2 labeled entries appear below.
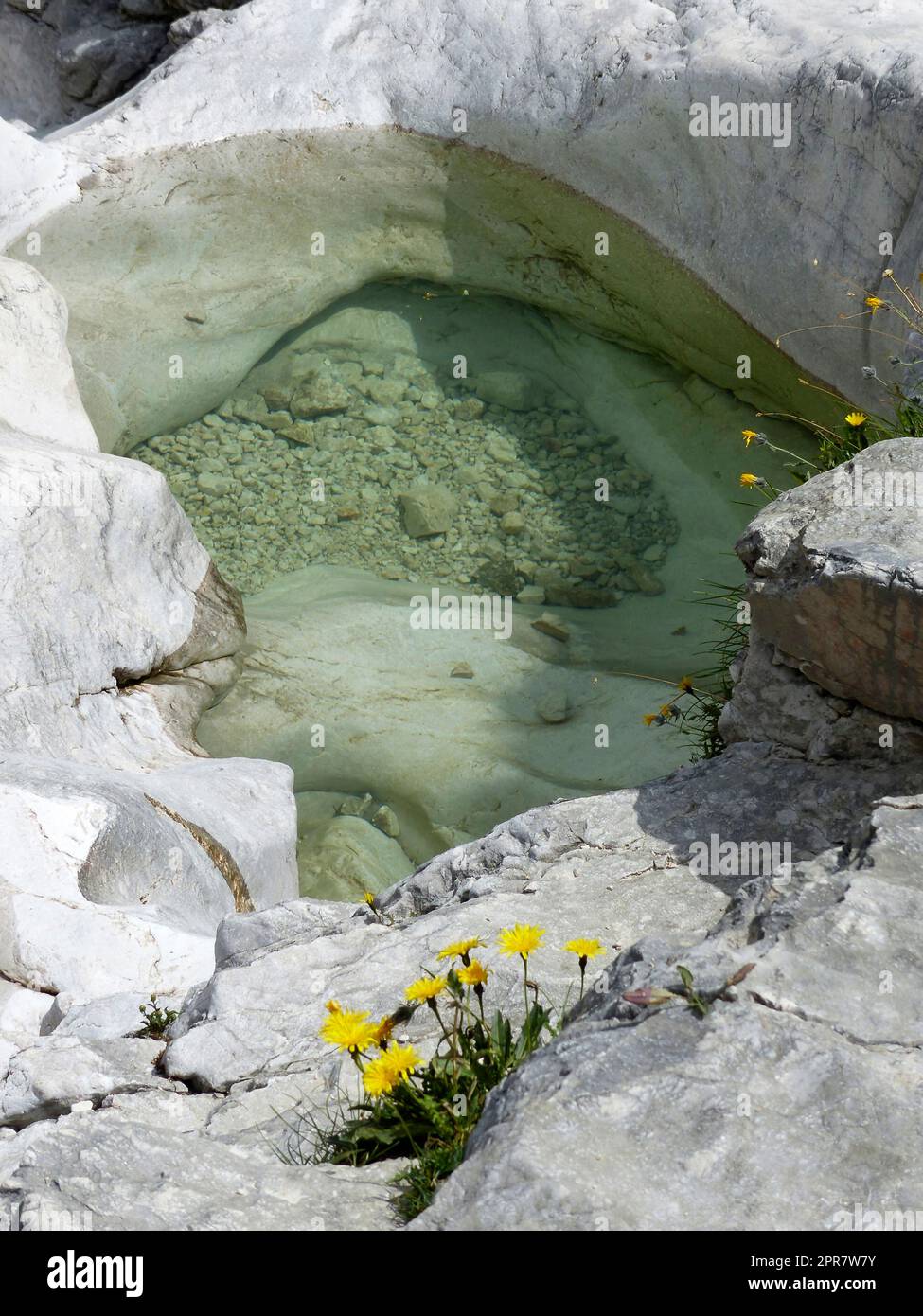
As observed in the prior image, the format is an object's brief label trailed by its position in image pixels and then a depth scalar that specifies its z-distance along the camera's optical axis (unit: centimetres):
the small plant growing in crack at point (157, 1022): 525
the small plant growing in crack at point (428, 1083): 459
